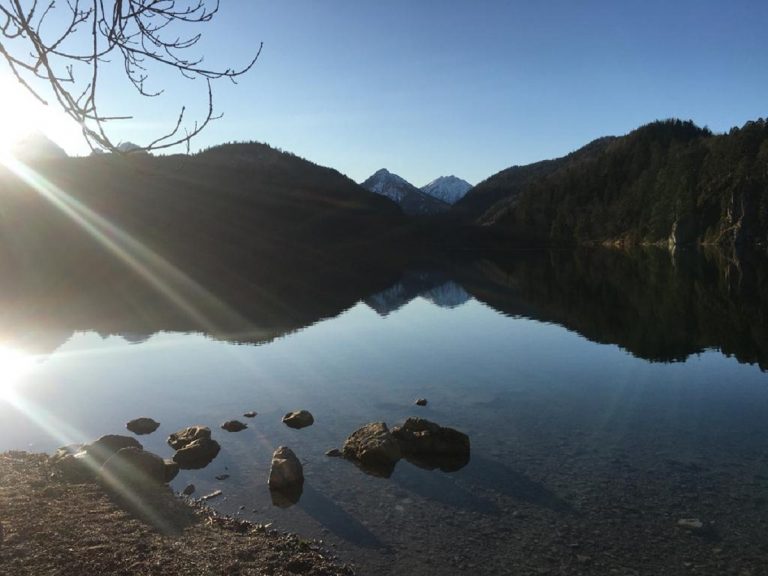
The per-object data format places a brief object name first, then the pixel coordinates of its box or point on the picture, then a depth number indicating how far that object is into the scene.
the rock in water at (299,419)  19.75
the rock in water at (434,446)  16.11
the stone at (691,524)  11.86
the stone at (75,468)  14.74
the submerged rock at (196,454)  16.47
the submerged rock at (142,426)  19.83
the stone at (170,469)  15.52
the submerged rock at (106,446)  15.75
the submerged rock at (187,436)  17.92
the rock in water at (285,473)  14.48
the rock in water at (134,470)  14.30
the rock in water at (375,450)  15.78
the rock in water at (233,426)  19.55
